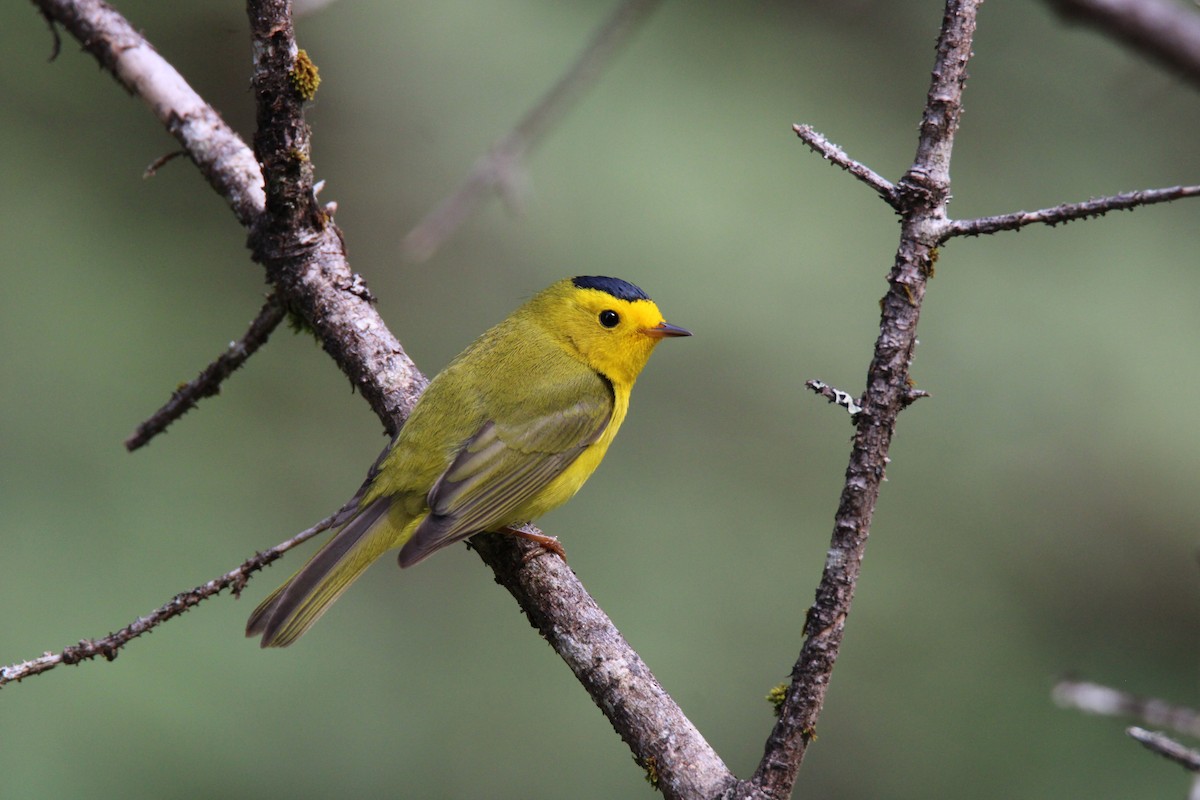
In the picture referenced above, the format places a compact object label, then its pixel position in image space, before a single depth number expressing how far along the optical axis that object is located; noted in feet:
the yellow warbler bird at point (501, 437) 21.97
